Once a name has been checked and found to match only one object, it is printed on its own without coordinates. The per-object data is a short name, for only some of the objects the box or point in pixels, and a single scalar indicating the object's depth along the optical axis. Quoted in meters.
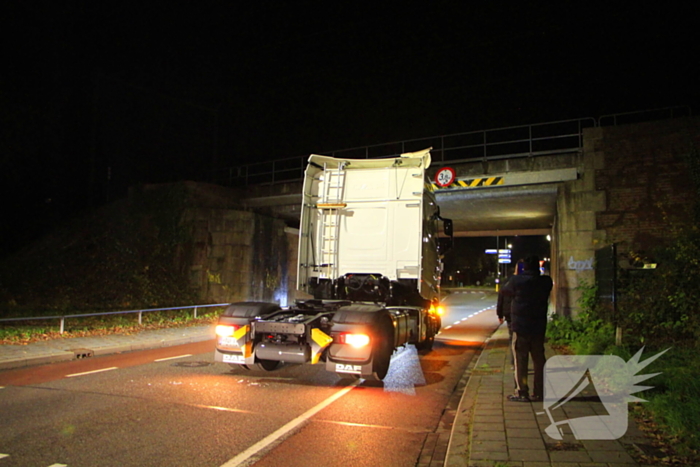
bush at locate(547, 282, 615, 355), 9.20
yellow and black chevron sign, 16.16
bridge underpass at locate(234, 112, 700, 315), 12.65
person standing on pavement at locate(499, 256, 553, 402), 6.08
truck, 9.80
